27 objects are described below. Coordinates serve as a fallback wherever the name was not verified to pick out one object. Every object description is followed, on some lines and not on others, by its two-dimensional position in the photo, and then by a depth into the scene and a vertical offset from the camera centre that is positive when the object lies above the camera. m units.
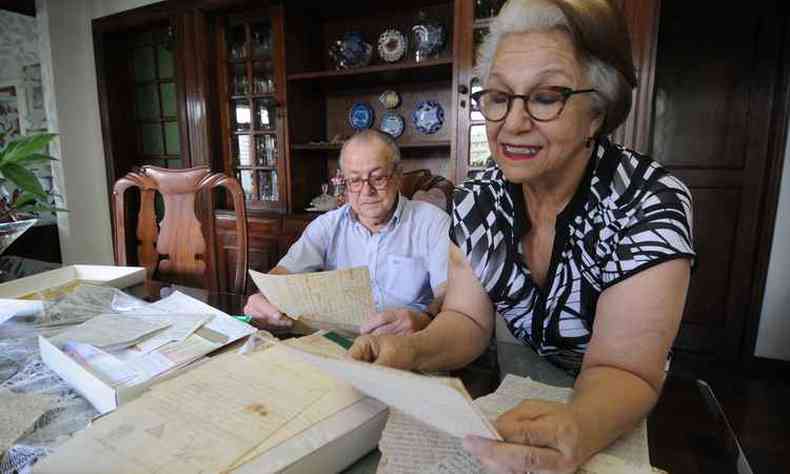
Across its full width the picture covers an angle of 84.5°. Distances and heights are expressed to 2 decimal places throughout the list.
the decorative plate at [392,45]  2.48 +0.62
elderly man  1.37 -0.26
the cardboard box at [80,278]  1.05 -0.32
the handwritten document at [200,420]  0.43 -0.29
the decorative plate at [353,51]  2.55 +0.60
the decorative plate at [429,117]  2.55 +0.22
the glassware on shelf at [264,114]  2.68 +0.25
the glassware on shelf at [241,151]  2.81 +0.02
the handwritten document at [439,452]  0.46 -0.32
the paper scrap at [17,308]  0.92 -0.32
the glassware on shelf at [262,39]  2.60 +0.69
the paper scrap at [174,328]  0.73 -0.31
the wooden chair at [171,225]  1.56 -0.26
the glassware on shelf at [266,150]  2.72 +0.03
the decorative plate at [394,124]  2.66 +0.19
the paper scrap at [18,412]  0.53 -0.34
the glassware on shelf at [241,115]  2.77 +0.25
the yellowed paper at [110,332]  0.72 -0.31
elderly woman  0.52 -0.15
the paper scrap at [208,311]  0.79 -0.32
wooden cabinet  2.16 +0.27
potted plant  1.17 -0.07
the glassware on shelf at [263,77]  2.65 +0.47
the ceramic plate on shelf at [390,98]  2.65 +0.34
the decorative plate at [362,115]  2.73 +0.24
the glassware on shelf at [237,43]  2.70 +0.69
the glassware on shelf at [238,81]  2.74 +0.46
